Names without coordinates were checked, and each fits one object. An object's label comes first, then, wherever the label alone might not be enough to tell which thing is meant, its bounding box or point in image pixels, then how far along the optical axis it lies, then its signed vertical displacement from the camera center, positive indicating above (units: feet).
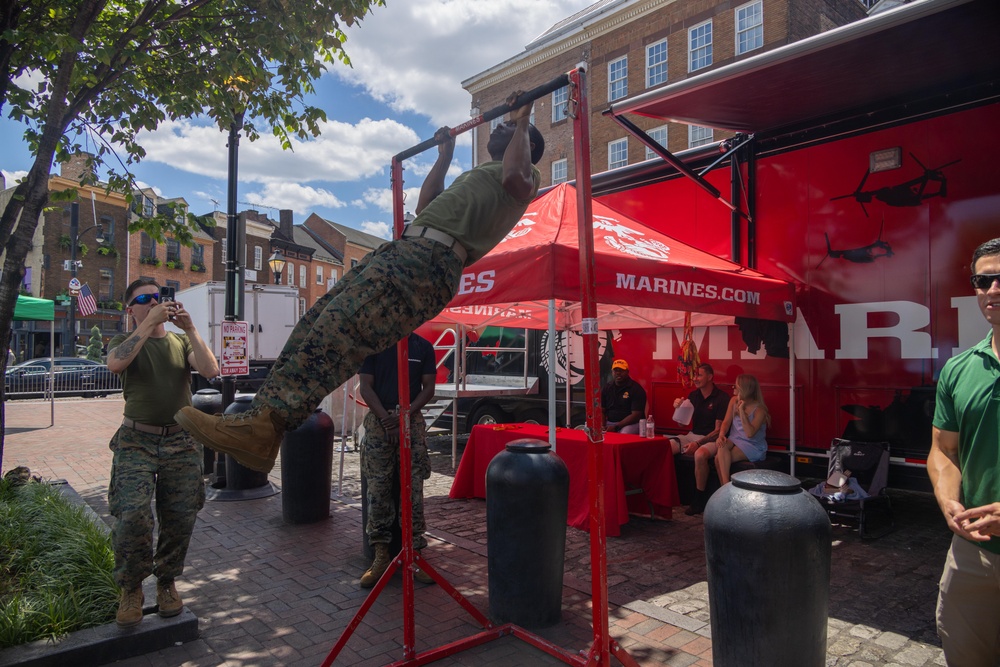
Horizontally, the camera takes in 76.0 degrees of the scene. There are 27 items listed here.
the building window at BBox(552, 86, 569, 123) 91.24 +34.82
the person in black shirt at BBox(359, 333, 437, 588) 15.90 -2.62
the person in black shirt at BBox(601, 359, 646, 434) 25.54 -2.22
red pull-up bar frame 9.42 -0.58
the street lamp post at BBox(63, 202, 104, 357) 85.30 +4.37
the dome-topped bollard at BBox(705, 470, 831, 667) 9.66 -3.52
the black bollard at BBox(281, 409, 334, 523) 20.85 -4.08
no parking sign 23.90 +0.03
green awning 42.22 +2.84
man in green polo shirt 7.66 -1.85
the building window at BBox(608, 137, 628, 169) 88.53 +27.29
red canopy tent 16.55 +2.11
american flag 62.34 +4.68
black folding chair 19.16 -4.07
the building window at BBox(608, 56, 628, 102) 86.89 +36.97
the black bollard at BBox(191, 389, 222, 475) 26.13 -2.08
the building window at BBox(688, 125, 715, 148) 78.32 +26.14
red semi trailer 18.49 +4.84
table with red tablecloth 19.44 -3.94
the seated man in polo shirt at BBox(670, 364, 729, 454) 23.32 -2.37
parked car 71.82 -3.29
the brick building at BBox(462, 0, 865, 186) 73.36 +37.85
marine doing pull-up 8.18 +0.66
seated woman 21.52 -3.02
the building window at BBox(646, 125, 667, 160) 84.52 +28.36
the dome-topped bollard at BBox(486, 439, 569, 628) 12.87 -3.94
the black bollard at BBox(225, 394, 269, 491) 24.93 -4.96
